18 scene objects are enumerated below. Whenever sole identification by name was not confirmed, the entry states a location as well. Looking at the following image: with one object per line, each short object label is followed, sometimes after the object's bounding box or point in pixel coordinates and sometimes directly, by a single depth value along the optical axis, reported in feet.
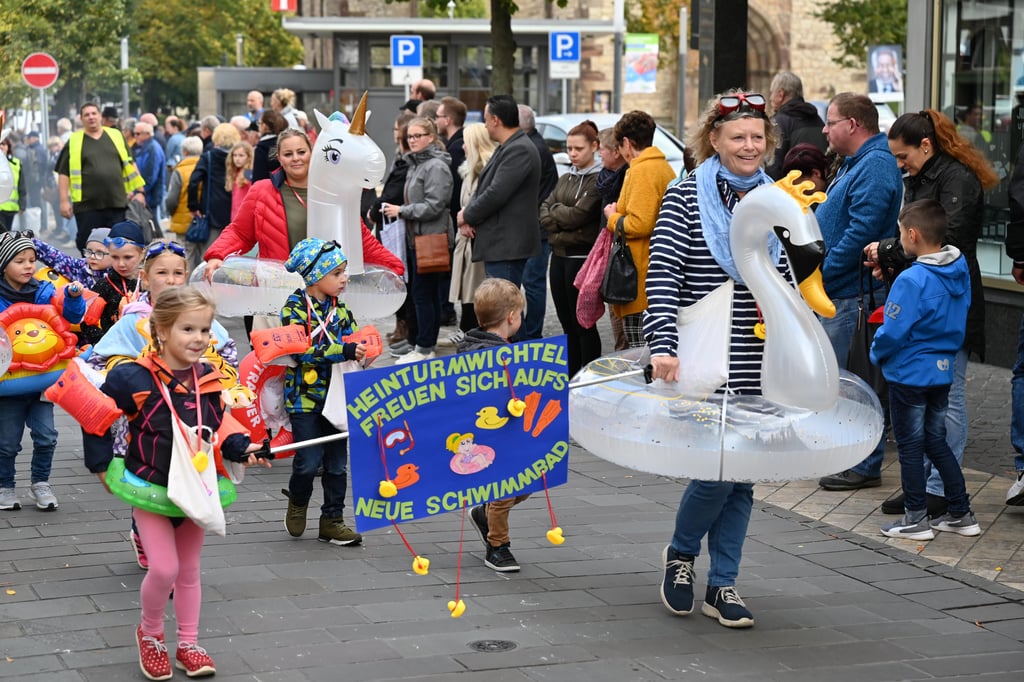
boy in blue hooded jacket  36.53
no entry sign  120.44
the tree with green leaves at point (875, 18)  188.58
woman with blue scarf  28.68
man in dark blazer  56.40
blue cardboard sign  28.36
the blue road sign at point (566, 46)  142.96
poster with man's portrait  123.98
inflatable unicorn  43.36
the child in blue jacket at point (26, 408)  38.64
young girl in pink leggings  26.83
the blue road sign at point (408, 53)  132.34
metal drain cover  28.52
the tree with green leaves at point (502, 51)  79.12
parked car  109.90
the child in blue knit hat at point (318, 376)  34.76
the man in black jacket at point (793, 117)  55.19
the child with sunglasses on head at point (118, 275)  39.00
